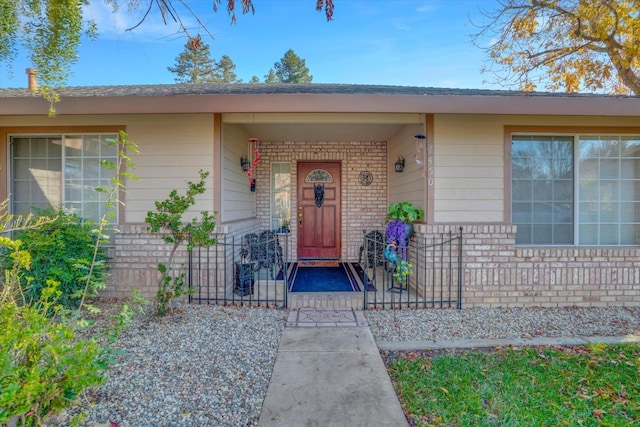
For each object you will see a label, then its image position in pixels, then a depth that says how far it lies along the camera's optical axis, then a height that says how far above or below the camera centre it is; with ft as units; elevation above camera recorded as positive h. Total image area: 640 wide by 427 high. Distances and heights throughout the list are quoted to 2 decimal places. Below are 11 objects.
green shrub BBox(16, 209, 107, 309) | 12.21 -1.53
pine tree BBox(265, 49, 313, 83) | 74.28 +34.54
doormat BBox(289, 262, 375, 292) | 15.97 -3.69
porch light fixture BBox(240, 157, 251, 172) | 18.78 +2.97
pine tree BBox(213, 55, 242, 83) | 75.97 +34.93
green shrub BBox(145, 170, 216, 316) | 12.01 -0.62
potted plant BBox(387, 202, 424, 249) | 15.03 -0.39
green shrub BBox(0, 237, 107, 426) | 4.31 -2.37
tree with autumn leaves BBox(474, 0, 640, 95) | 24.04 +14.41
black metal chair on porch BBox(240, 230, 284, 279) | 17.59 -2.17
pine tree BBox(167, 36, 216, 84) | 71.92 +33.29
